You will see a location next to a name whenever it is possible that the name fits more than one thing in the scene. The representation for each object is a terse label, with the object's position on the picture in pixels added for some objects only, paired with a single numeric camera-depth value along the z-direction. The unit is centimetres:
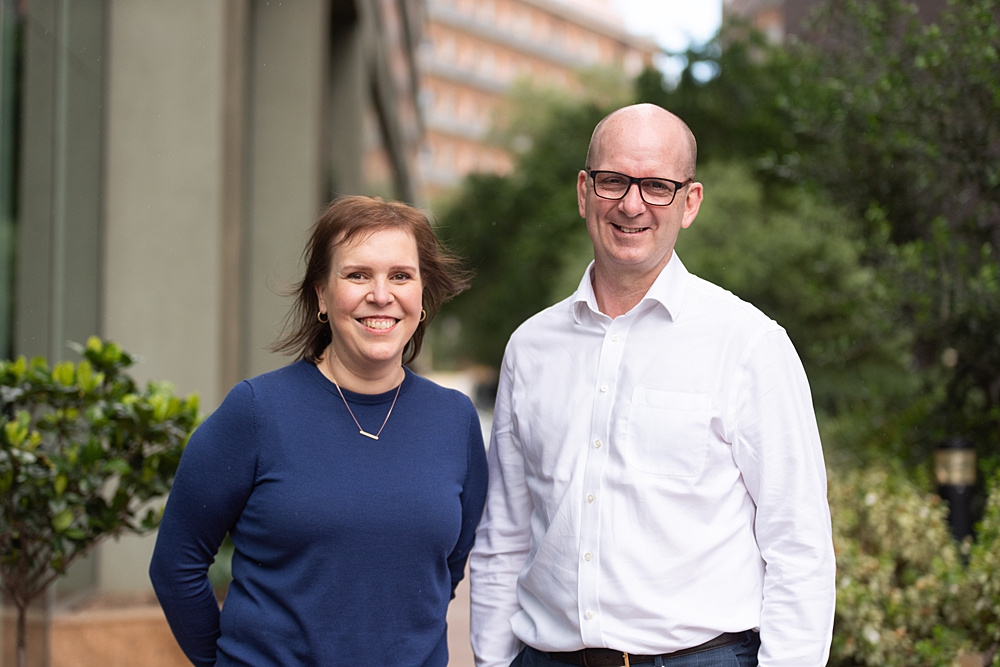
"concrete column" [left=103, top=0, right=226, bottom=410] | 586
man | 219
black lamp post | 538
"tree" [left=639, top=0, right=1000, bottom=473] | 519
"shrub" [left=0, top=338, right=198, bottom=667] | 336
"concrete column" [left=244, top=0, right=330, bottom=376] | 809
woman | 222
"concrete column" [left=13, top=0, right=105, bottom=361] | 516
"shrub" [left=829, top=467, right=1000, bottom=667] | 397
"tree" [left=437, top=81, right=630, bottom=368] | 1958
